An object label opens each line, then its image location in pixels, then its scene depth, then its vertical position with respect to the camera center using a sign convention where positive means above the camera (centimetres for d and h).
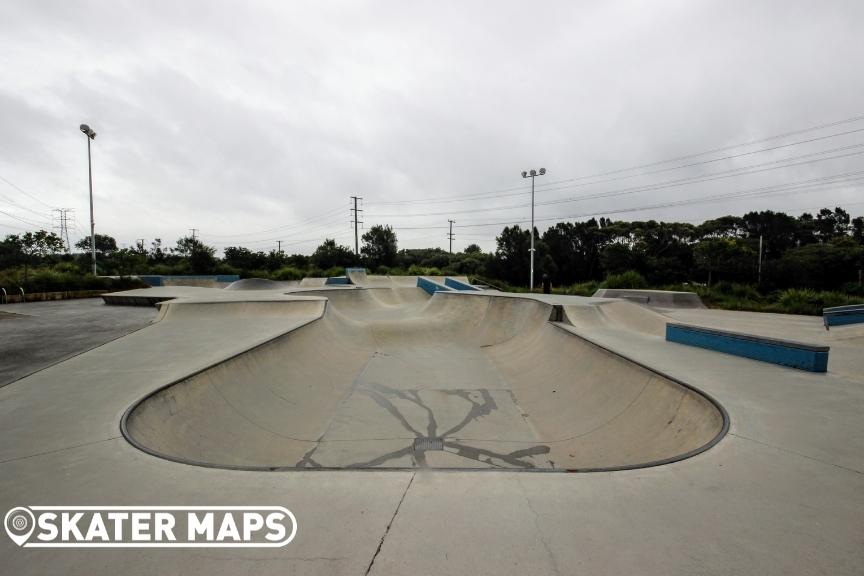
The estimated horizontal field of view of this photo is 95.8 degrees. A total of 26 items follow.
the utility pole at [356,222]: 5420 +654
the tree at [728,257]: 3953 +116
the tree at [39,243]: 4553 +298
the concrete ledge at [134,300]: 1728 -140
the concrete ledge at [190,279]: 3127 -96
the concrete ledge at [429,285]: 2293 -112
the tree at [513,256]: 4772 +155
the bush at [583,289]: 2644 -143
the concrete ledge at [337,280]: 3356 -103
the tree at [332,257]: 5636 +166
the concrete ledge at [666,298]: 1972 -155
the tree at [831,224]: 5747 +711
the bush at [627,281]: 2553 -83
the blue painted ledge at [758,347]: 595 -138
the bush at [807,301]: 1592 -141
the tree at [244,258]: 5247 +142
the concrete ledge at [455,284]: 2409 -102
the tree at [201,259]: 4369 +108
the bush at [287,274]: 4443 -63
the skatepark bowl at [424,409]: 471 -239
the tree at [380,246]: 6712 +389
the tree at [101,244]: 8688 +550
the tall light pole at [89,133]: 2701 +945
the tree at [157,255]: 5856 +208
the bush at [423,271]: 5019 -33
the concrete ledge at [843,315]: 1064 -129
